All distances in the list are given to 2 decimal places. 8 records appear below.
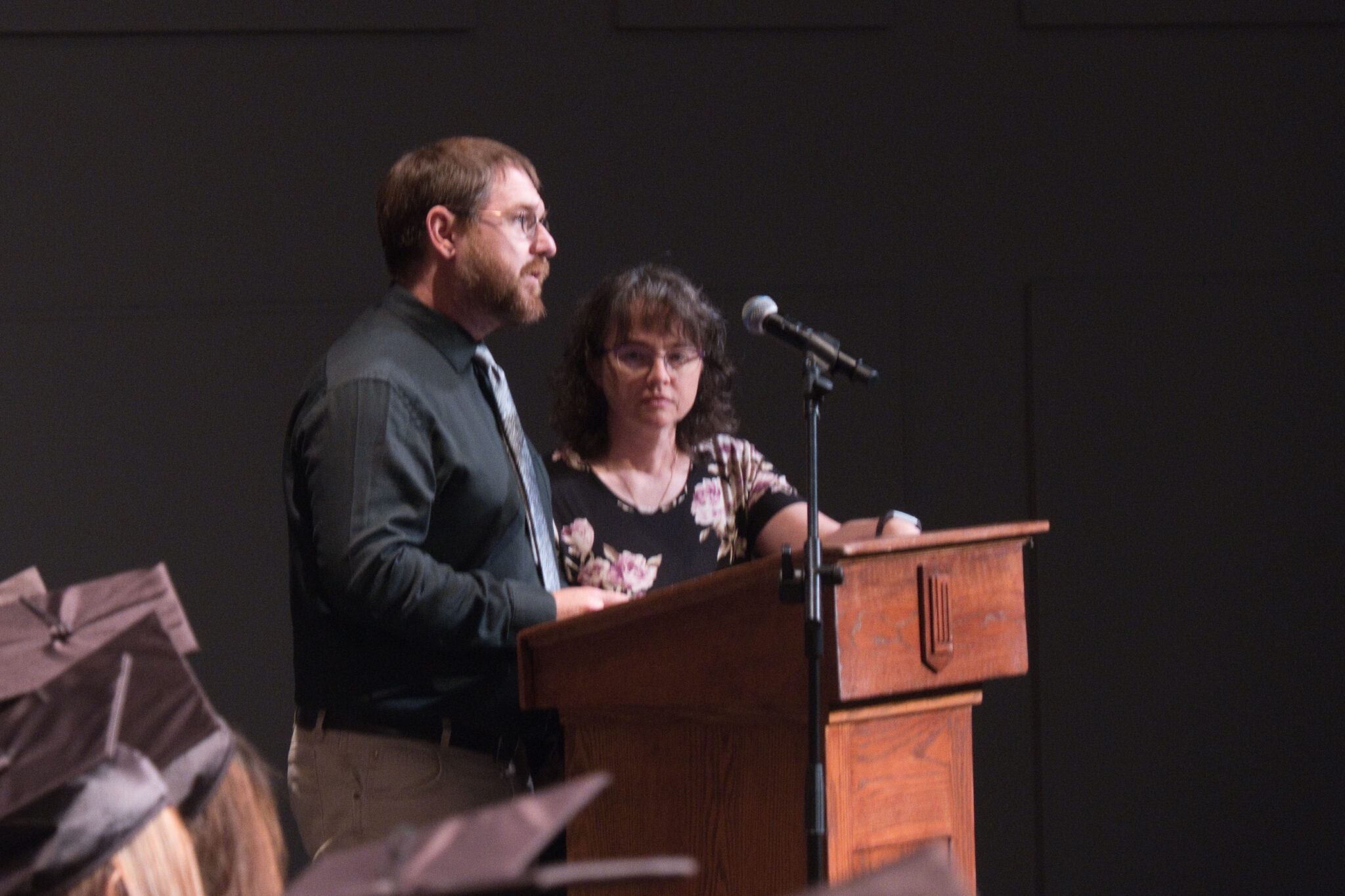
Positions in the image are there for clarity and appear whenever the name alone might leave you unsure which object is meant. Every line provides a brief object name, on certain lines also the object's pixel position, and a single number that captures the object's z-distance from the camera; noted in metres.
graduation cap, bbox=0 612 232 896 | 6.74
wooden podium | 8.79
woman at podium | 9.42
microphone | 9.00
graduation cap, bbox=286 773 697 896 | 4.34
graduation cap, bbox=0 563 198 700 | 8.01
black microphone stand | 8.76
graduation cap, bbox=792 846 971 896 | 4.17
